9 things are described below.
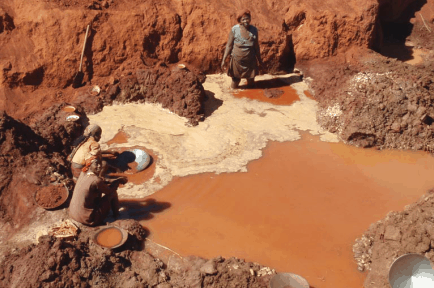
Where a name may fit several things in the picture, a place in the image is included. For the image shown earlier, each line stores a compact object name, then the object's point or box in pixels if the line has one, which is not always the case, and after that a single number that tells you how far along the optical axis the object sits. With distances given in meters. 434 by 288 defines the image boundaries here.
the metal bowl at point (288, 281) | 4.89
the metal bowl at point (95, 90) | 8.71
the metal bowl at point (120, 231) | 5.22
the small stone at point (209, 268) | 5.07
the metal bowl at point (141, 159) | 7.00
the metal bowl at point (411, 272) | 4.87
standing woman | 8.80
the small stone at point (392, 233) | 5.28
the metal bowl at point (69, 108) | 8.11
